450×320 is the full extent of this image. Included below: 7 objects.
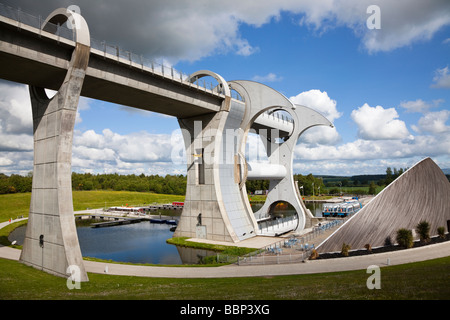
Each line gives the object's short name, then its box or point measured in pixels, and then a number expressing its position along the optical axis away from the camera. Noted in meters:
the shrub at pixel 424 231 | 24.00
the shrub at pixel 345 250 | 21.34
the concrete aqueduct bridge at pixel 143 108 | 18.33
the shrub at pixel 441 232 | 25.20
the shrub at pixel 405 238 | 22.41
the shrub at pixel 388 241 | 23.38
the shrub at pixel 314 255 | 21.61
